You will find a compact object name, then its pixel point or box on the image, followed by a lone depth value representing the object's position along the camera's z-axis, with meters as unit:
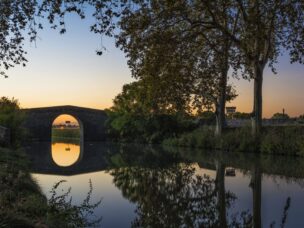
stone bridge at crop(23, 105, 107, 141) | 54.69
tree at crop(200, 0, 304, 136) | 16.07
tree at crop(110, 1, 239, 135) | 19.12
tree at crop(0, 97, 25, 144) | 26.58
